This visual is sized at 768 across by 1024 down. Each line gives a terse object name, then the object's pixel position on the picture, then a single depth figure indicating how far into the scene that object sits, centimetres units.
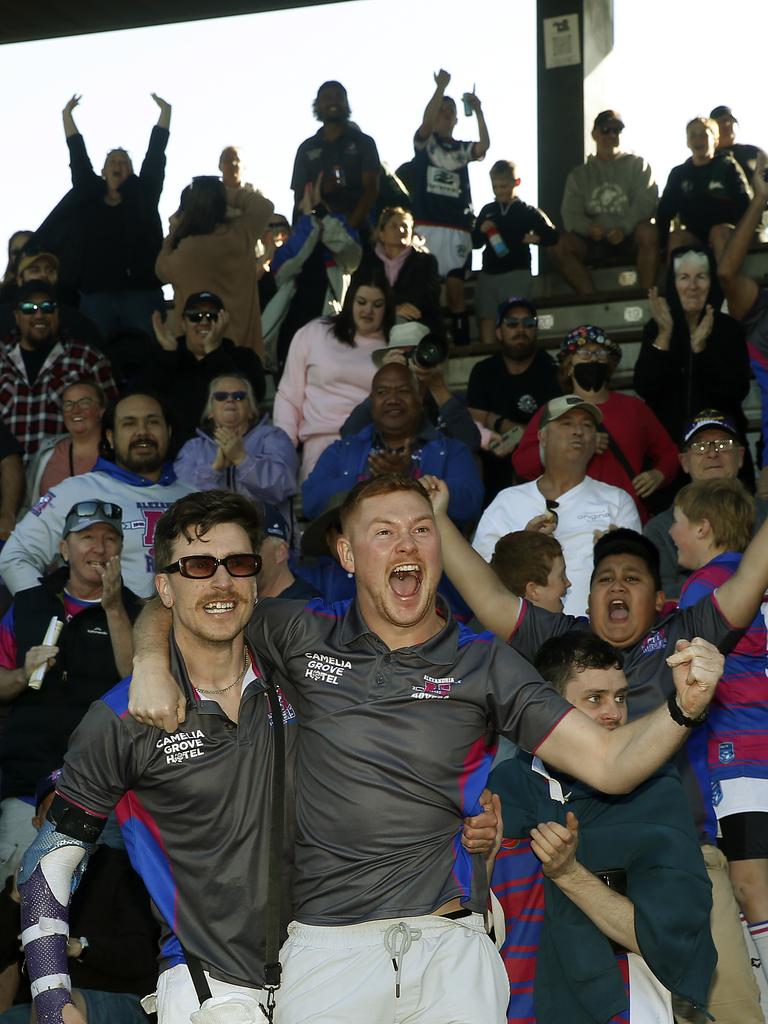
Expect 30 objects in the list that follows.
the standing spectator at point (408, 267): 1028
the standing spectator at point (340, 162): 1132
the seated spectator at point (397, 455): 786
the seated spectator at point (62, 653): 661
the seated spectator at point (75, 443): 877
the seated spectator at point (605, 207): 1209
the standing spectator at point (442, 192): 1207
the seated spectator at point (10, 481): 924
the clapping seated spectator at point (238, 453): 864
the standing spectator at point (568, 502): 731
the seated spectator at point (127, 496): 768
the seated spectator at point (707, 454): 745
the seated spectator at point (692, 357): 880
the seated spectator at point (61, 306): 1022
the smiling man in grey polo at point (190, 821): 392
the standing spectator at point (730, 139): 1157
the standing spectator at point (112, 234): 1121
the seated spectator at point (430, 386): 850
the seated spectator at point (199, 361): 964
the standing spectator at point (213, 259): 1062
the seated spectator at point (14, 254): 1210
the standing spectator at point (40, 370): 977
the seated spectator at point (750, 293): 877
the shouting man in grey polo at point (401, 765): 383
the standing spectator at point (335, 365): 938
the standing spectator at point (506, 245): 1161
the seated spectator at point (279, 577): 703
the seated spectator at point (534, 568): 634
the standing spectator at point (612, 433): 814
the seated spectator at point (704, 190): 1114
